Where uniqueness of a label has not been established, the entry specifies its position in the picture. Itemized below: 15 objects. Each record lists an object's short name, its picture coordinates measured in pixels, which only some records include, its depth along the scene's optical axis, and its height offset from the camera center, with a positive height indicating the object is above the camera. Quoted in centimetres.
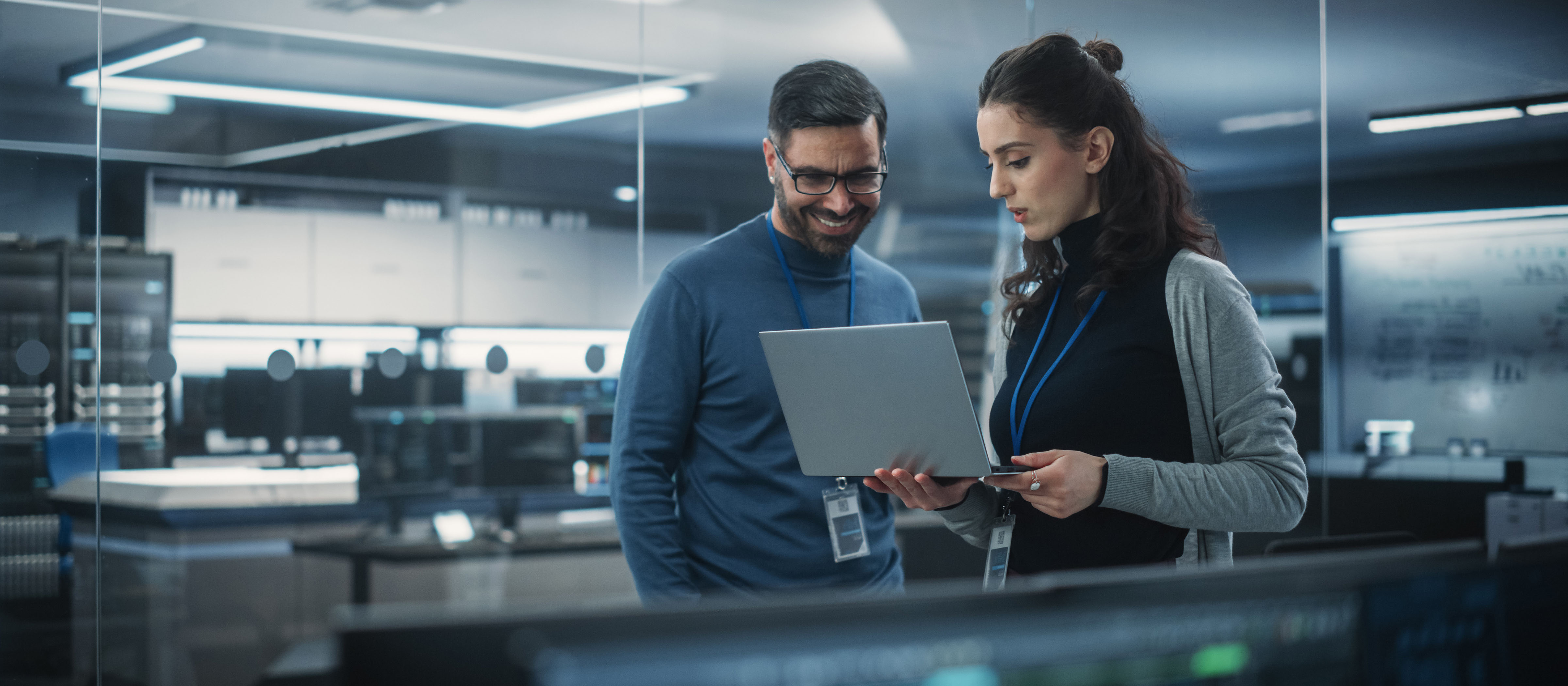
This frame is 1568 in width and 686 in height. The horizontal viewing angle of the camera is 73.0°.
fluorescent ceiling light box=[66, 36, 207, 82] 273 +79
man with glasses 166 -8
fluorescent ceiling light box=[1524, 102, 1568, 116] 289 +66
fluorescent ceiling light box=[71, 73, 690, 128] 289 +75
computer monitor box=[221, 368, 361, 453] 294 -14
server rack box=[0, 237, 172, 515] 266 +3
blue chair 268 -24
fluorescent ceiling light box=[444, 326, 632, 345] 331 +6
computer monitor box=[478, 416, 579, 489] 336 -32
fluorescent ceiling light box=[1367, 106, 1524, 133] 302 +66
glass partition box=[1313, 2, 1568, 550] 292 +23
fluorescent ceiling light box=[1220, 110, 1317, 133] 319 +70
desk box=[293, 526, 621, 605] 309 -60
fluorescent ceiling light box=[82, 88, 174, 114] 274 +67
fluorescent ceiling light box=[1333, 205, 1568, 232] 309 +38
